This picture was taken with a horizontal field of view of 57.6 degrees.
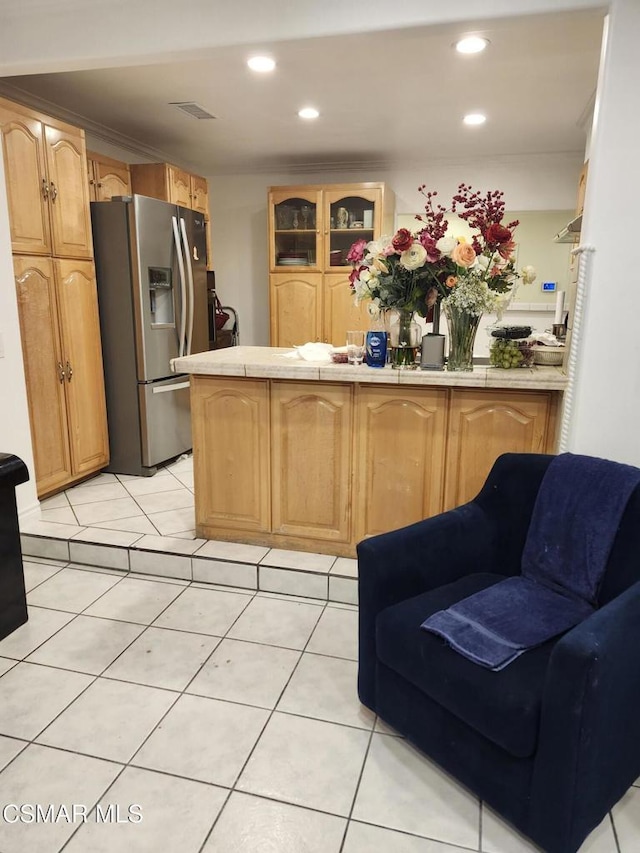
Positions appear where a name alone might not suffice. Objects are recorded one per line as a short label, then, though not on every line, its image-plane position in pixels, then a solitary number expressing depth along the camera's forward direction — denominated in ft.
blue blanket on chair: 5.20
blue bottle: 8.37
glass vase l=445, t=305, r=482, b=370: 7.96
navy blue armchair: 4.29
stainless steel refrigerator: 12.14
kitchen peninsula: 7.99
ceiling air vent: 12.69
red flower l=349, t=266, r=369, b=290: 8.62
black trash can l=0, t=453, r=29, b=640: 7.64
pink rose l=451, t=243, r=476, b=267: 7.50
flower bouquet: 7.64
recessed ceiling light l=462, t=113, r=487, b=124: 13.46
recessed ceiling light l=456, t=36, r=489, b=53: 9.16
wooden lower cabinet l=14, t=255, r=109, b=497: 10.66
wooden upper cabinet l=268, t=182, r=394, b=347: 16.90
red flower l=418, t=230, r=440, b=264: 7.71
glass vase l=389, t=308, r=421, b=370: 8.39
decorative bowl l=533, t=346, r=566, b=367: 8.50
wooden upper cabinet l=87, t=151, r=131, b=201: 13.00
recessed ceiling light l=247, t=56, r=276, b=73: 10.05
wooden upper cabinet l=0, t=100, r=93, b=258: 9.90
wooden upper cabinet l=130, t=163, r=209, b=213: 14.48
